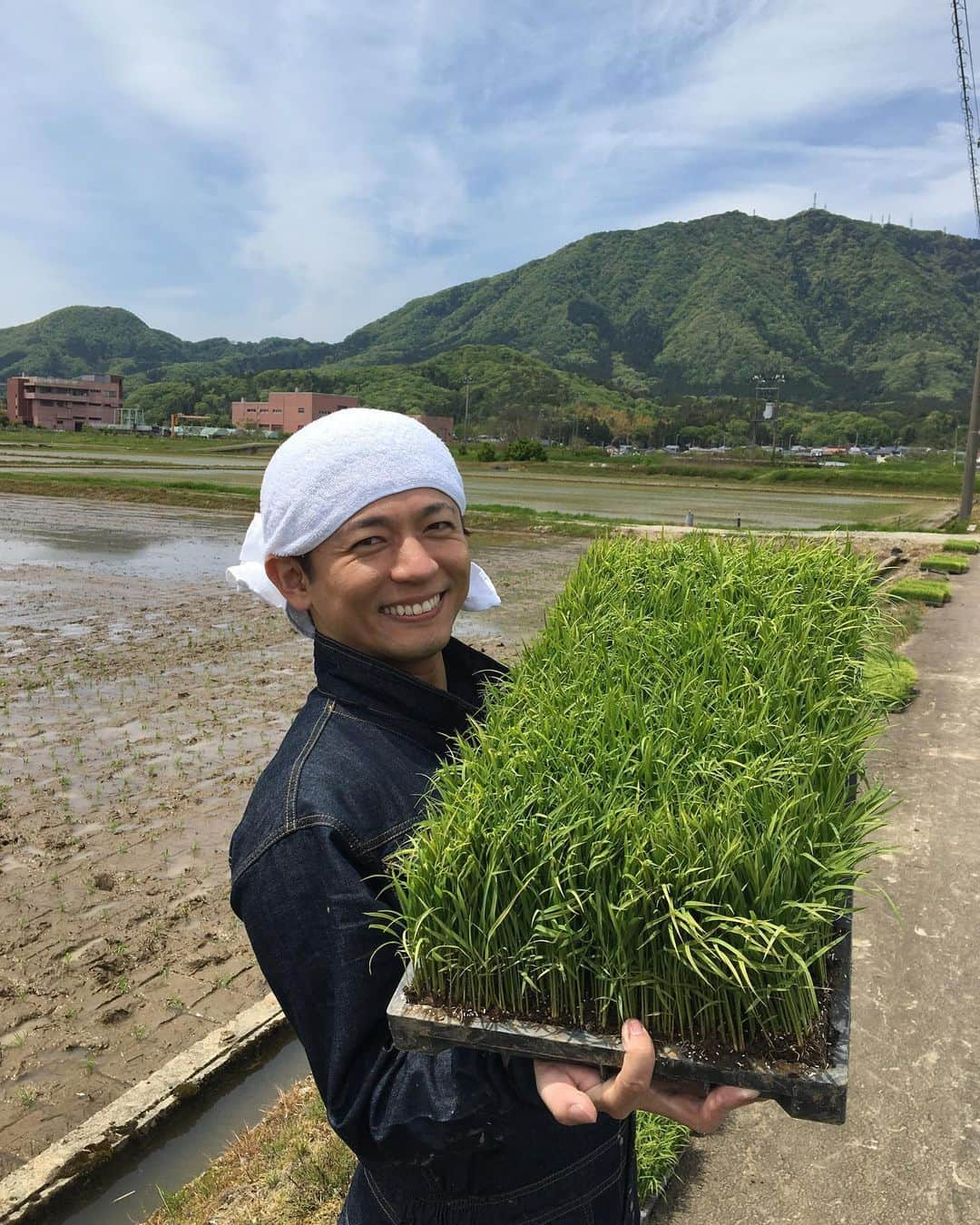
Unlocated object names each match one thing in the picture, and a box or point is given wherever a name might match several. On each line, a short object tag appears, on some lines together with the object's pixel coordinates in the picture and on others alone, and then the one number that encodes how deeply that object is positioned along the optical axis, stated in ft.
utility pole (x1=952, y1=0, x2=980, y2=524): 86.48
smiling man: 4.10
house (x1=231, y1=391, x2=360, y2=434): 370.12
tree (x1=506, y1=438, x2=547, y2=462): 258.37
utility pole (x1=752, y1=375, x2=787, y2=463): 419.87
